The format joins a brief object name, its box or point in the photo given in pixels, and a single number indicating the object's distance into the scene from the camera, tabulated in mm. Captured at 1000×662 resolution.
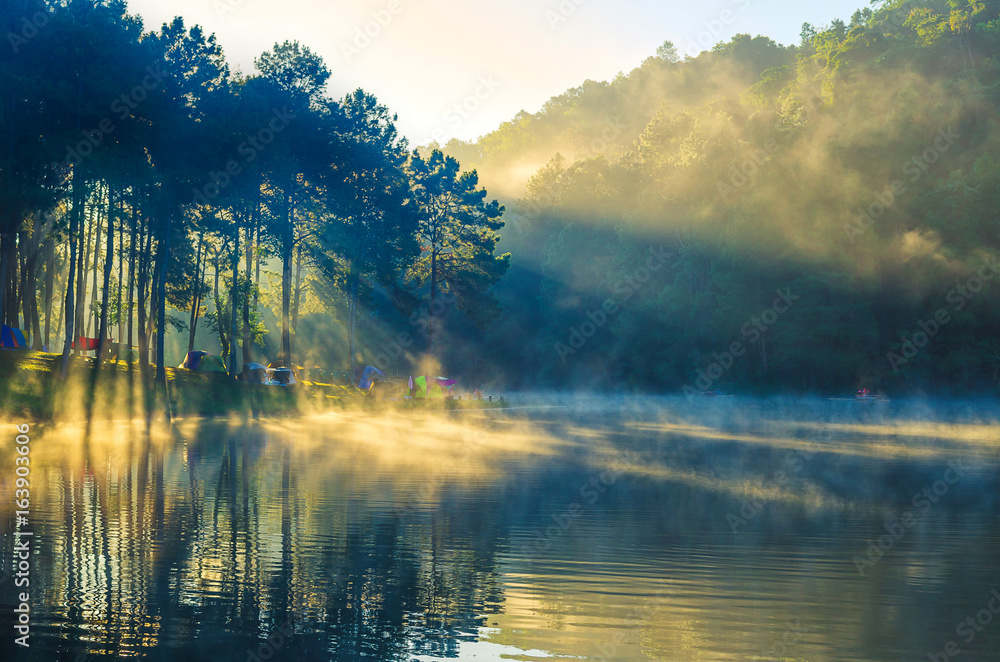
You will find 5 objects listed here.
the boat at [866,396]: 74825
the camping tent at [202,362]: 59444
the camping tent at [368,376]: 70594
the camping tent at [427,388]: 67900
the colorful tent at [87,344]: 63781
